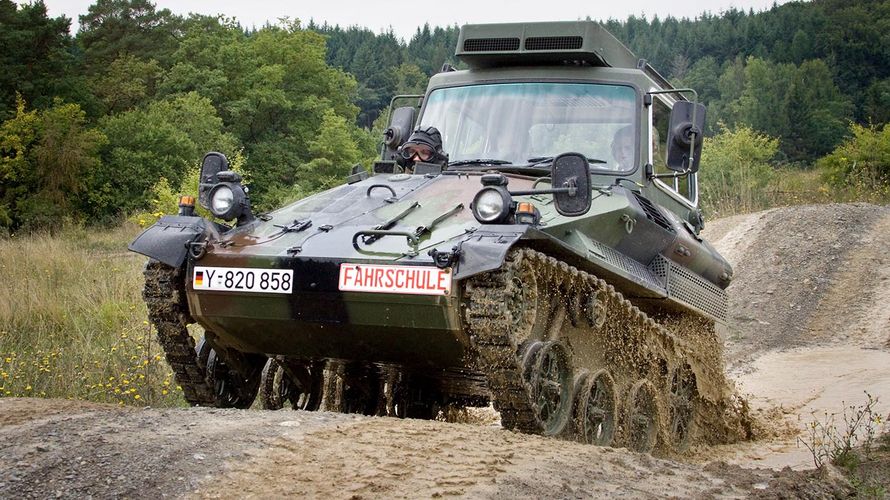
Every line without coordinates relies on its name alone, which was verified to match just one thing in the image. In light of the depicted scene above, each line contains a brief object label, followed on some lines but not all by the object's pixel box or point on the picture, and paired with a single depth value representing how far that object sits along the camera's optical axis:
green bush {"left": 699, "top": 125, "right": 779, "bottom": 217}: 28.91
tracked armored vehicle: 6.91
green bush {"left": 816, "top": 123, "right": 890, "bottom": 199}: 33.00
